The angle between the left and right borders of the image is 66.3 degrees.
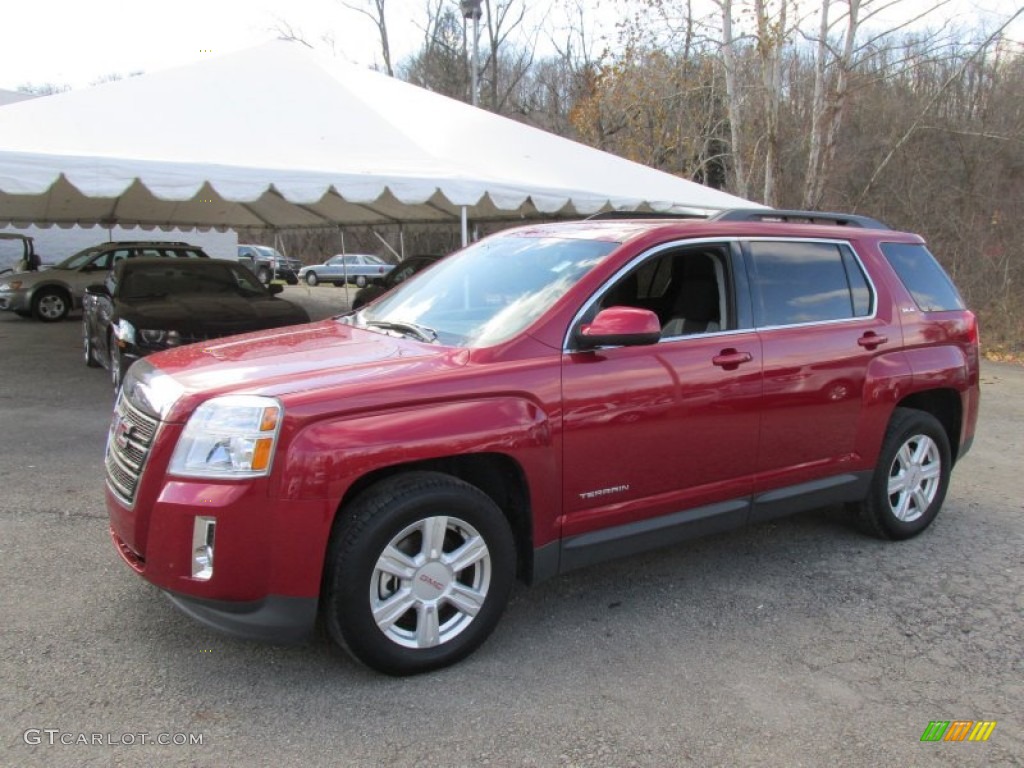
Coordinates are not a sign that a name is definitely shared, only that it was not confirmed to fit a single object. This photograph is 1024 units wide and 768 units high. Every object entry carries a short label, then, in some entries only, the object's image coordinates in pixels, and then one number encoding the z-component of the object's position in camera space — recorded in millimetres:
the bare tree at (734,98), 16891
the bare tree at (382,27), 39875
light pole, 21328
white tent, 8047
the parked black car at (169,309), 8055
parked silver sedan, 36125
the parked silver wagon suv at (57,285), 16188
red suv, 2844
